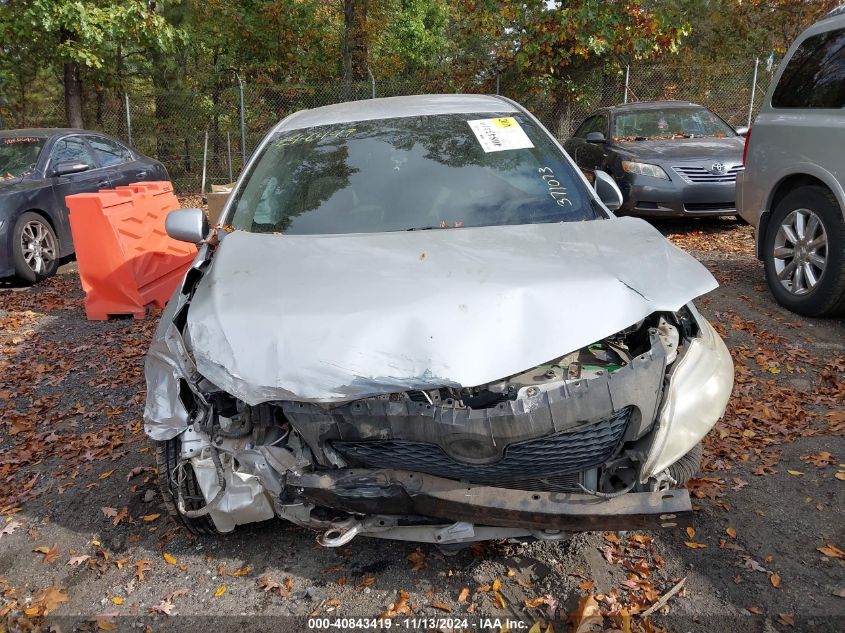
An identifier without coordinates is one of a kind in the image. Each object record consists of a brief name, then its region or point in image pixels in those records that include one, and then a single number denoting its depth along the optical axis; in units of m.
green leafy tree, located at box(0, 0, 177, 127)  11.91
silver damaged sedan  2.13
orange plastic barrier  5.59
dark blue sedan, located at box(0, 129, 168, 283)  6.76
